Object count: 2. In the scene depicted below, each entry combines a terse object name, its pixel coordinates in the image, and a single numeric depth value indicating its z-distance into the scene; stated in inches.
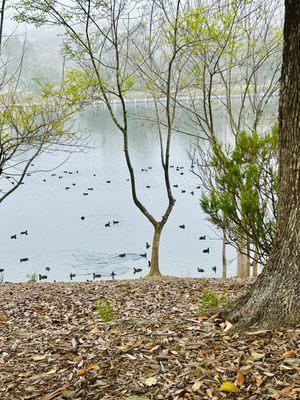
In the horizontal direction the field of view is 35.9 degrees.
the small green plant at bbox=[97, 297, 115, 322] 194.1
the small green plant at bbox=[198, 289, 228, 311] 187.2
